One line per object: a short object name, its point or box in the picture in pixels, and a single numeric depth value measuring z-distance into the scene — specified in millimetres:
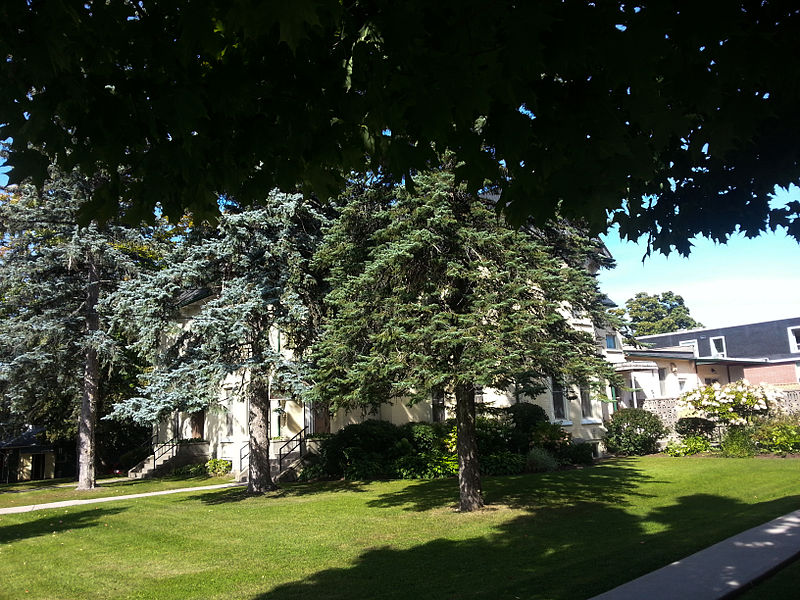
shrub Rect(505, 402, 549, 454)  20484
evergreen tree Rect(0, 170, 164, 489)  22344
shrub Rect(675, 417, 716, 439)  22953
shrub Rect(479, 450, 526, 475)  19203
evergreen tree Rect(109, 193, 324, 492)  16547
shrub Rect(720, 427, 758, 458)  20438
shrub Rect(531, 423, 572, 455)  20438
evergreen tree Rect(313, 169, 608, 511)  11352
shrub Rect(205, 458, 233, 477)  25453
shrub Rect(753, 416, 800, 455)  19641
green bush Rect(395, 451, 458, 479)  19750
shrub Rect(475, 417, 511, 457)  19984
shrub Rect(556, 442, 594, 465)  20828
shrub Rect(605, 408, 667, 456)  23906
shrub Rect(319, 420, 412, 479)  20422
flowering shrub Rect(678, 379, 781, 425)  21141
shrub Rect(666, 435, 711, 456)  22203
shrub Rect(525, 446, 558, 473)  19234
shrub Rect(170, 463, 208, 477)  26566
